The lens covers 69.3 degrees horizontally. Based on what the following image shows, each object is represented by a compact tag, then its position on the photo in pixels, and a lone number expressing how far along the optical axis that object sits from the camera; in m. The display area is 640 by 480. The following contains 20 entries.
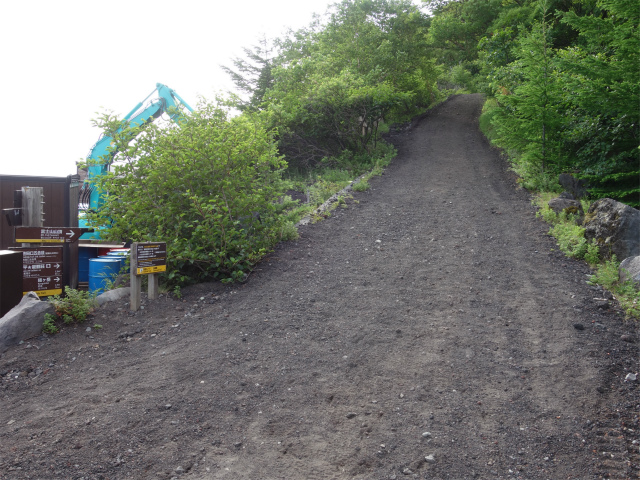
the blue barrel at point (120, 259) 7.06
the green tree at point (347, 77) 15.49
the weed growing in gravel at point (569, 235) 7.04
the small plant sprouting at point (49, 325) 5.53
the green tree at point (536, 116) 10.38
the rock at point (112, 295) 6.33
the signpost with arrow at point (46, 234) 6.45
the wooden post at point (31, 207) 7.05
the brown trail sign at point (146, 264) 5.94
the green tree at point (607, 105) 7.55
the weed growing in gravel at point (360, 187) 12.28
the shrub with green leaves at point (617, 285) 5.38
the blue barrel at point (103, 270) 7.01
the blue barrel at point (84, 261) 7.92
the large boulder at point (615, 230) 6.61
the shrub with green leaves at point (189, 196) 6.69
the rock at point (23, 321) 5.29
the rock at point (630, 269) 5.74
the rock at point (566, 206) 8.88
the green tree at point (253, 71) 23.80
